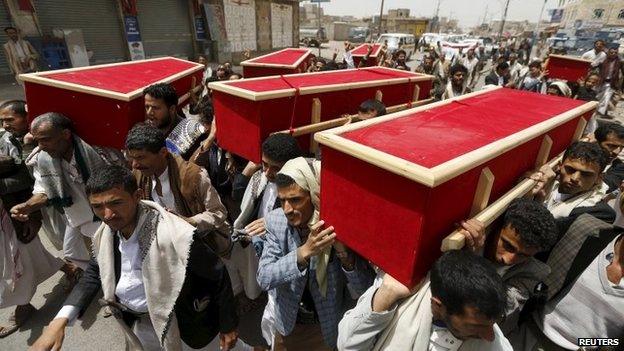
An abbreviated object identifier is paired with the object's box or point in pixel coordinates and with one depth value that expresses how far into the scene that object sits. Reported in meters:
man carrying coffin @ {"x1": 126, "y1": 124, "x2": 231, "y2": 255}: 2.18
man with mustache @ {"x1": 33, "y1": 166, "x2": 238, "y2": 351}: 1.70
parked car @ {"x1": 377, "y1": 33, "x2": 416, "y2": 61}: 24.44
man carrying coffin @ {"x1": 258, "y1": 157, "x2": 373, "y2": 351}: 1.73
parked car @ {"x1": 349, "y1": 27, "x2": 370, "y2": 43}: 38.60
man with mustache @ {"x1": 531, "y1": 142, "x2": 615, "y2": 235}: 2.00
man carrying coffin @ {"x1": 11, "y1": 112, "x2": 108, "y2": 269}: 2.54
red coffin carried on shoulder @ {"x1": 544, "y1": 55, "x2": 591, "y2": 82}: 7.38
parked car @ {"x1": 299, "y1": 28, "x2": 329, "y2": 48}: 35.19
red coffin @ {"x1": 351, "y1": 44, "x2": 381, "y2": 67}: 9.63
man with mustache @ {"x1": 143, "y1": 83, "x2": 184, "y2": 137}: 2.77
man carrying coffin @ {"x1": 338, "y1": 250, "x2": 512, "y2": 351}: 1.18
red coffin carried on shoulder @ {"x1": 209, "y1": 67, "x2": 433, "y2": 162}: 2.36
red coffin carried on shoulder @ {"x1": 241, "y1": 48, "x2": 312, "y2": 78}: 5.15
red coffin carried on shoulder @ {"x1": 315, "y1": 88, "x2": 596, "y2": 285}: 1.23
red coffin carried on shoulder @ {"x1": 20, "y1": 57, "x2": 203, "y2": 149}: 2.62
